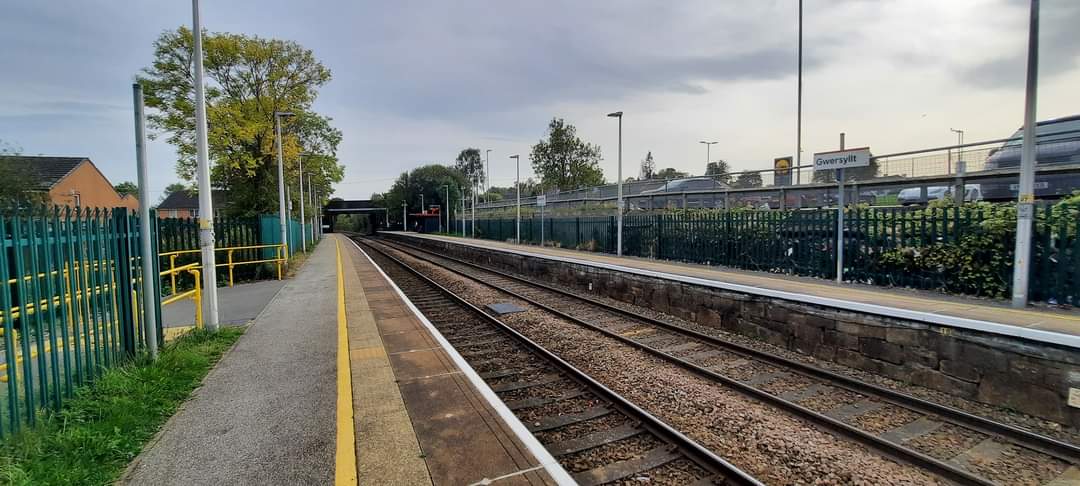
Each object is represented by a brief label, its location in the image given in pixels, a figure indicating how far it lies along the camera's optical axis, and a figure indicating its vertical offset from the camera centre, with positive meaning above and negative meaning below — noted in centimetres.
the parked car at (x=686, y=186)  2303 +155
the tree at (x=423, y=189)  8589 +572
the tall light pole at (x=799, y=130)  2580 +448
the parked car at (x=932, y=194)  1277 +51
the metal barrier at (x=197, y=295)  761 -118
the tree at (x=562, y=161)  5619 +670
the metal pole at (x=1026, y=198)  754 +19
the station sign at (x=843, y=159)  951 +111
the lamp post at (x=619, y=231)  1977 -64
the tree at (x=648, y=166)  12214 +1284
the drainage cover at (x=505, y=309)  1084 -214
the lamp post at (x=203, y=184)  795 +64
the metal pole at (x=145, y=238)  577 -19
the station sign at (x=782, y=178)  1823 +139
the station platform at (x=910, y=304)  575 -149
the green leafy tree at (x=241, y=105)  2783 +716
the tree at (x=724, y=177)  1960 +157
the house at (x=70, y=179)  2895 +334
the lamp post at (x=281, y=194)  1897 +112
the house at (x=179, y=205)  7481 +289
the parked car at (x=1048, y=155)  1087 +132
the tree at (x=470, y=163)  14638 +1686
